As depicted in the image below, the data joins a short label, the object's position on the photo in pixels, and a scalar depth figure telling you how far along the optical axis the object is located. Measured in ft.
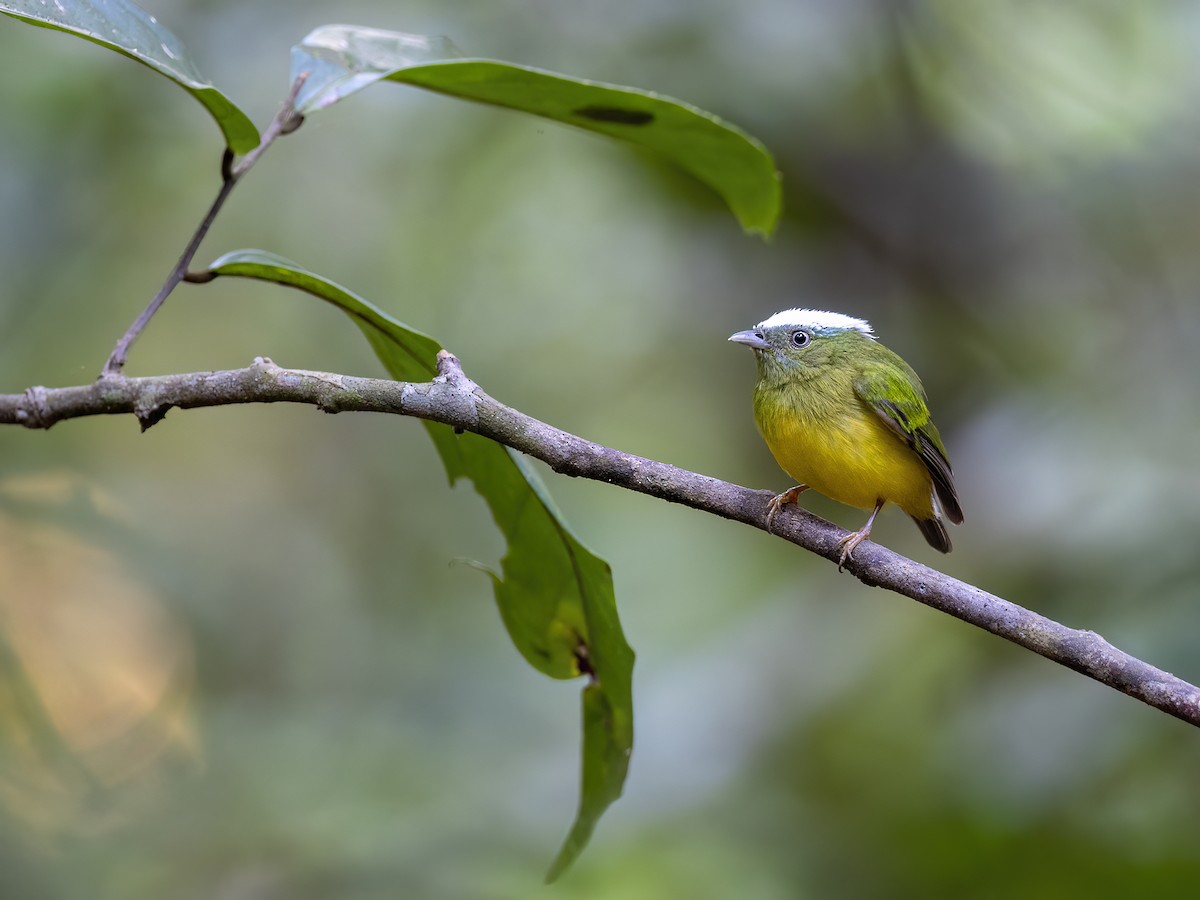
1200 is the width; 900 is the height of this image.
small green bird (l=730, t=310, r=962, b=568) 18.60
